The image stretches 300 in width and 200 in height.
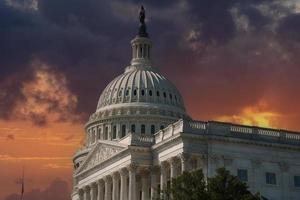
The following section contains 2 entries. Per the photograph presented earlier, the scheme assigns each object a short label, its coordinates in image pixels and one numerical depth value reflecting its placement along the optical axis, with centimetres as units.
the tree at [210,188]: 7894
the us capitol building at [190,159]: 10650
